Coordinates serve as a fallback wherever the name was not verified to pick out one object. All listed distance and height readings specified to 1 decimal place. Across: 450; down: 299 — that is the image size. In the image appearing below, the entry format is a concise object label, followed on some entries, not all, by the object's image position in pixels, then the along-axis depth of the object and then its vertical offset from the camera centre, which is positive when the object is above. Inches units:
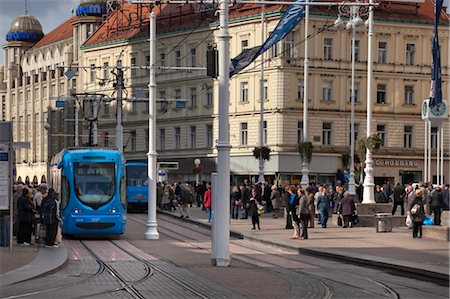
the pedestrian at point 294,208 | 1381.6 -89.6
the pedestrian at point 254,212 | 1590.8 -104.3
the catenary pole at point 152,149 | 1396.4 -9.9
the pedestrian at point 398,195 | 1893.6 -93.7
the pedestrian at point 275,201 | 1978.3 -110.1
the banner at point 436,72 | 1327.5 +89.4
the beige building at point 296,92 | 3112.7 +152.5
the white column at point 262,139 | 2475.8 +5.7
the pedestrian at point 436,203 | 1489.9 -85.5
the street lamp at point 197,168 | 2728.8 -68.0
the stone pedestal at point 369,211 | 1687.4 -109.7
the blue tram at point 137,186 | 2455.7 -102.8
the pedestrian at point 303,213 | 1363.2 -90.9
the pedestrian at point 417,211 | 1327.5 -86.5
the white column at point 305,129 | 2252.7 +27.9
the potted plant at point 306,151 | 2357.3 -20.0
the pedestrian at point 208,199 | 1787.6 -96.5
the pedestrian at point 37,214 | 1262.1 -86.9
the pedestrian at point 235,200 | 2000.5 -110.3
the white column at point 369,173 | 1715.1 -49.9
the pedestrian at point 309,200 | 1376.7 -76.5
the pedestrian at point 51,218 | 1154.7 -83.0
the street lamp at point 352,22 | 1791.3 +205.6
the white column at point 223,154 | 919.7 -10.6
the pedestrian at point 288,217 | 1619.8 -115.6
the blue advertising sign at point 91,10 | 4456.2 +548.7
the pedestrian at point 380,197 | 1910.7 -98.1
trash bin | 1501.0 -112.7
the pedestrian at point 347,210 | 1619.1 -103.8
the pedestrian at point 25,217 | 1176.2 -83.5
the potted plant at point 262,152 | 2546.8 -24.5
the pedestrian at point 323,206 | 1663.8 -101.2
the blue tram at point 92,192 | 1376.7 -66.2
